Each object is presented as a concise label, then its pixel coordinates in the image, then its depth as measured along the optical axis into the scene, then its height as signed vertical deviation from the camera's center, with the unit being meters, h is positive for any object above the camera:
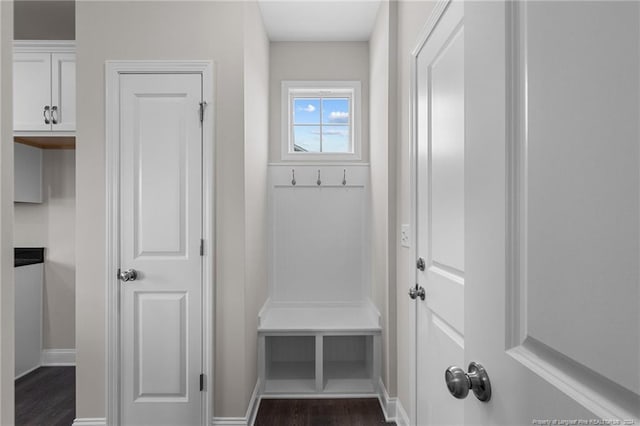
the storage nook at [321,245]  3.33 -0.28
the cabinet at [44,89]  2.77 +0.87
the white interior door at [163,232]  2.23 -0.11
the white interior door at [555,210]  0.38 +0.00
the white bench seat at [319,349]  2.74 -1.10
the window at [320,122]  3.46 +0.80
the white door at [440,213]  1.36 -0.01
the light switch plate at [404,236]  2.08 -0.14
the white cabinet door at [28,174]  3.03 +0.31
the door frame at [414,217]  1.92 -0.03
